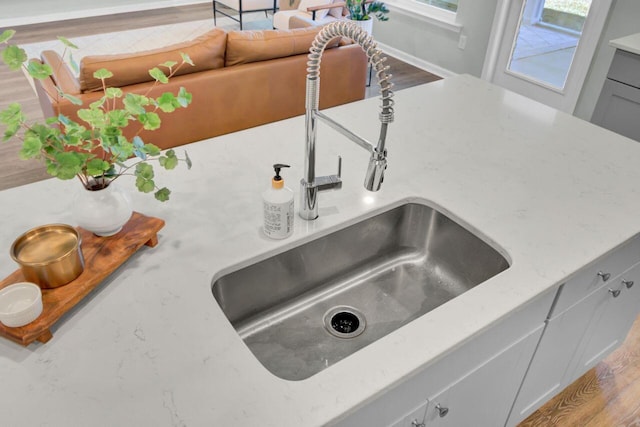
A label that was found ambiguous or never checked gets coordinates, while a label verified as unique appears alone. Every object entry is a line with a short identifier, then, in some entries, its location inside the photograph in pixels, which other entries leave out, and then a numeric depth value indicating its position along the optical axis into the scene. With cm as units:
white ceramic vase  108
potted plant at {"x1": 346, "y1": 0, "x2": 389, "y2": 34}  428
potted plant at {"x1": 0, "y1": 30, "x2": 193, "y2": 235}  91
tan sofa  242
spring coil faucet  102
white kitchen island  87
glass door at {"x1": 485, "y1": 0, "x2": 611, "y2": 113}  367
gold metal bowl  99
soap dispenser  116
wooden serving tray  94
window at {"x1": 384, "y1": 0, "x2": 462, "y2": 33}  465
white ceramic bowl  91
